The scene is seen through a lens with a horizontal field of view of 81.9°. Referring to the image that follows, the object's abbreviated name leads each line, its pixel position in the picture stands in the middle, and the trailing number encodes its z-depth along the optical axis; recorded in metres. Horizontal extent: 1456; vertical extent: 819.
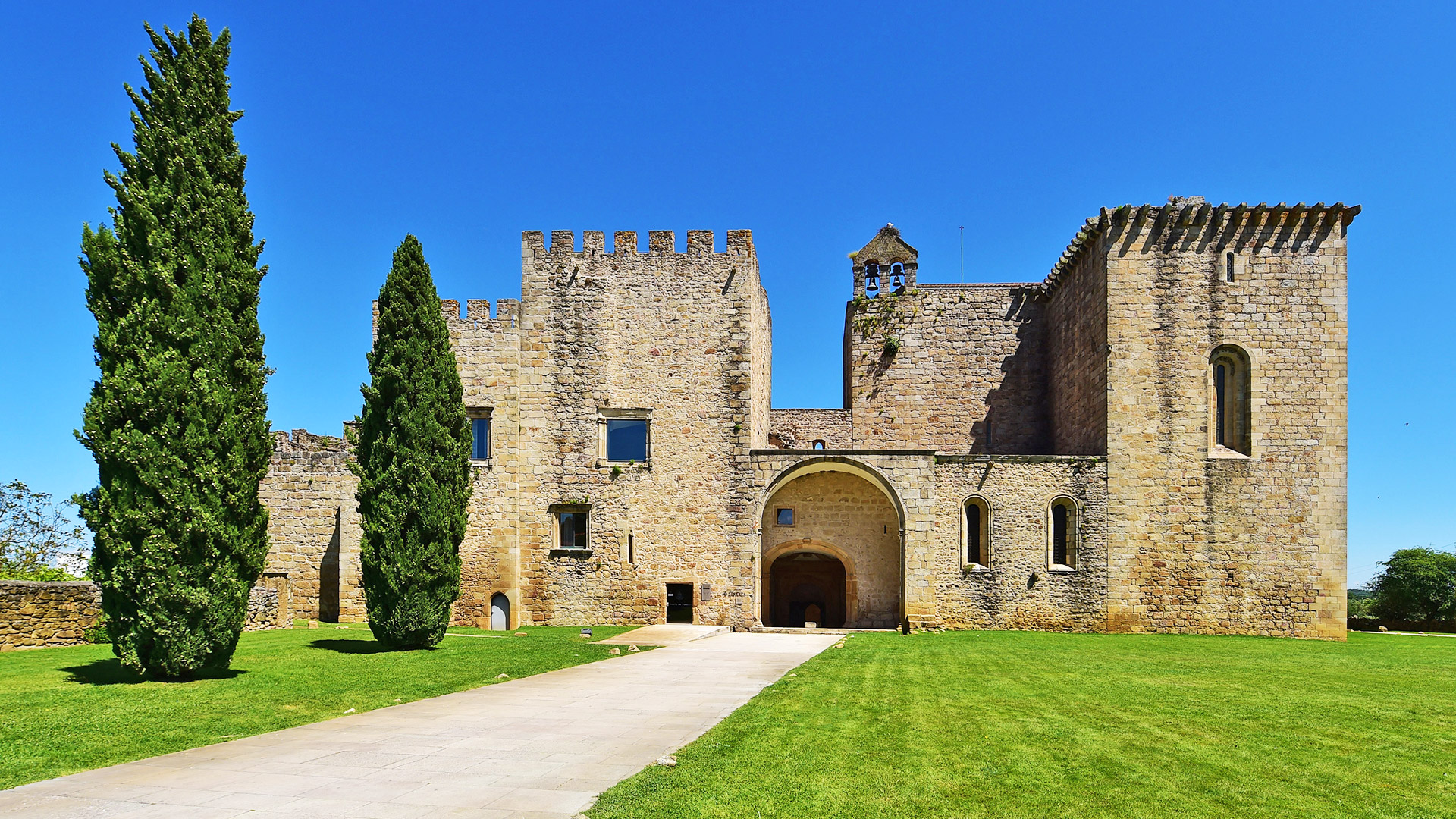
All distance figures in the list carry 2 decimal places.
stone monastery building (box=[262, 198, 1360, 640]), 22.62
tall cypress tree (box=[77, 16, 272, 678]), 11.12
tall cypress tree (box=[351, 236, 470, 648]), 16.47
